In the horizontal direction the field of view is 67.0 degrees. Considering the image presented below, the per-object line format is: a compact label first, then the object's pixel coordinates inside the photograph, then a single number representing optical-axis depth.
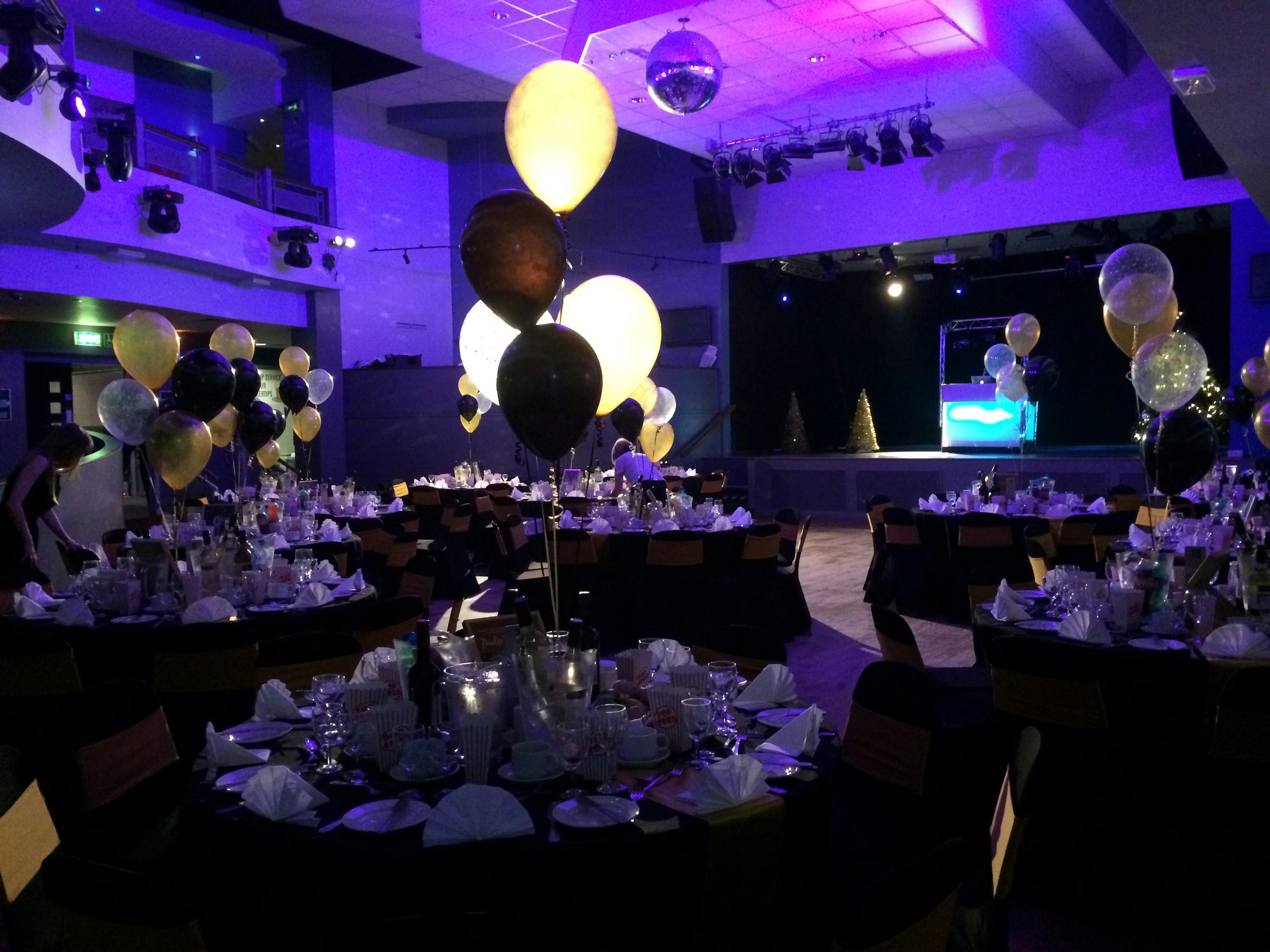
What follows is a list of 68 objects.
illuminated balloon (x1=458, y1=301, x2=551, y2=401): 4.36
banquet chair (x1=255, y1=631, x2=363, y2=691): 3.26
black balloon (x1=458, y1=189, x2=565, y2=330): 2.82
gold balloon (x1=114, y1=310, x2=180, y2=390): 6.57
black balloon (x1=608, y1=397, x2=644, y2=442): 8.34
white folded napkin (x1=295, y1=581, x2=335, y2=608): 4.34
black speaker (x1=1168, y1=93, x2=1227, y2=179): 10.80
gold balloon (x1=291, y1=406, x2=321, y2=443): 10.68
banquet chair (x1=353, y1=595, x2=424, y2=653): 3.87
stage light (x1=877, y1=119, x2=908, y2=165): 11.52
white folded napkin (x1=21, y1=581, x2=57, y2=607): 4.33
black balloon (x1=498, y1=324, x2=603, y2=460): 2.76
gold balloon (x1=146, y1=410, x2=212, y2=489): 4.95
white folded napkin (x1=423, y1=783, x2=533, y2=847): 1.93
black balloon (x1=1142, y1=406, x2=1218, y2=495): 4.77
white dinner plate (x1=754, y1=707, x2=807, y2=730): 2.59
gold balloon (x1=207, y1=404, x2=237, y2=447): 6.85
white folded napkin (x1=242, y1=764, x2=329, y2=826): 2.04
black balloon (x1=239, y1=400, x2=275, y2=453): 7.78
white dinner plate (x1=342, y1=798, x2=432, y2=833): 1.98
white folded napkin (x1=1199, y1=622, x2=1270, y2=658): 3.17
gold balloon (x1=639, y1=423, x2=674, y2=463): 10.89
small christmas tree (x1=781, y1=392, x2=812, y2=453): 17.17
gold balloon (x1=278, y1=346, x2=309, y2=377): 11.27
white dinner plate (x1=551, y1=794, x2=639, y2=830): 1.98
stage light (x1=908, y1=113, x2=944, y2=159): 11.18
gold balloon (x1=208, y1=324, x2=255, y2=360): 9.17
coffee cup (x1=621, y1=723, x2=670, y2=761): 2.32
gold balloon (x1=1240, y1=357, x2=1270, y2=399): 9.27
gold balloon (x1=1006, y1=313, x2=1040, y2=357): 10.10
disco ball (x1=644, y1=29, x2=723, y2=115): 7.47
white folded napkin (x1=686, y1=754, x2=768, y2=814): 2.06
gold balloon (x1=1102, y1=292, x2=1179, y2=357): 6.97
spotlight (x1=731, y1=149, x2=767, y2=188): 12.52
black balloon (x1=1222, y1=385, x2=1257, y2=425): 9.91
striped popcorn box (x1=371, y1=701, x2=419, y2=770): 2.29
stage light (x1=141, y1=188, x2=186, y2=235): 10.75
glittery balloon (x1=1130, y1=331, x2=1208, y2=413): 5.99
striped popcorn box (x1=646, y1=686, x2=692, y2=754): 2.40
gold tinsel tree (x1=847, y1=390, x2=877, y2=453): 17.14
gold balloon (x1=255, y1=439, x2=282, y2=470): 9.50
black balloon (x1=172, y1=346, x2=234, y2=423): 5.41
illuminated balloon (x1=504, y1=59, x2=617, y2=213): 3.45
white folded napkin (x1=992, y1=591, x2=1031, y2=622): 3.80
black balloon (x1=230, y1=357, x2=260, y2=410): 7.09
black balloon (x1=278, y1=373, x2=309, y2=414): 9.92
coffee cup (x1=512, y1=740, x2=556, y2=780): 2.22
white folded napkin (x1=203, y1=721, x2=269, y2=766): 2.35
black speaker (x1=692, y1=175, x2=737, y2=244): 15.48
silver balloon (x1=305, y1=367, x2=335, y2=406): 12.17
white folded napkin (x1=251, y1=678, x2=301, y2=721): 2.72
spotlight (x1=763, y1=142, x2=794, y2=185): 12.25
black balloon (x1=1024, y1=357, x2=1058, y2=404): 10.46
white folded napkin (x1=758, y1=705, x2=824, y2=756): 2.37
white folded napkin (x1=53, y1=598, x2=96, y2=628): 3.99
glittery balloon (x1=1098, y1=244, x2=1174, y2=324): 6.29
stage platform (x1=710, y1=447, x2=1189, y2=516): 12.65
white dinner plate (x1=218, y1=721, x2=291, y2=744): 2.54
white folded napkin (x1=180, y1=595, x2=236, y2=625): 3.99
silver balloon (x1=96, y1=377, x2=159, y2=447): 6.06
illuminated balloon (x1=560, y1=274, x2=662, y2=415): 4.66
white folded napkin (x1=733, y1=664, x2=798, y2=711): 2.77
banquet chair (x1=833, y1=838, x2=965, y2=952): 1.51
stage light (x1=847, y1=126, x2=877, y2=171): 11.76
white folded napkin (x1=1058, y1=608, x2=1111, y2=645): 3.39
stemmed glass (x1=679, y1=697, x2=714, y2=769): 2.41
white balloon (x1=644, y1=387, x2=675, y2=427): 11.68
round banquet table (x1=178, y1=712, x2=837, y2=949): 1.91
